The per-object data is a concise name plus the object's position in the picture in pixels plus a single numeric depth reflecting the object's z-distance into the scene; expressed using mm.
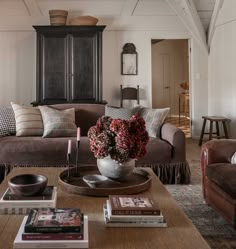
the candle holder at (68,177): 1834
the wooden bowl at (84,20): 5107
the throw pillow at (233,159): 2320
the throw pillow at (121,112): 3368
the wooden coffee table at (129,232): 1150
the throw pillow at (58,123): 3223
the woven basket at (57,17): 5138
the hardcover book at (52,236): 1125
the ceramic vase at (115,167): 1744
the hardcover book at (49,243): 1102
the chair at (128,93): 5579
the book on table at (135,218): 1306
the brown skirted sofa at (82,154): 2943
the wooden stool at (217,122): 4758
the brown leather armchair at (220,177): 2026
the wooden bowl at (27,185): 1487
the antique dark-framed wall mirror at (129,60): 5627
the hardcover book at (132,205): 1322
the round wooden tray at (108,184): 1630
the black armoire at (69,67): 5095
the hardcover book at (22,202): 1404
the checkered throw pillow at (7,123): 3260
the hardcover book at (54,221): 1148
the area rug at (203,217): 1976
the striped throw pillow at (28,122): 3255
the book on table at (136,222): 1298
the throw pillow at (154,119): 3257
